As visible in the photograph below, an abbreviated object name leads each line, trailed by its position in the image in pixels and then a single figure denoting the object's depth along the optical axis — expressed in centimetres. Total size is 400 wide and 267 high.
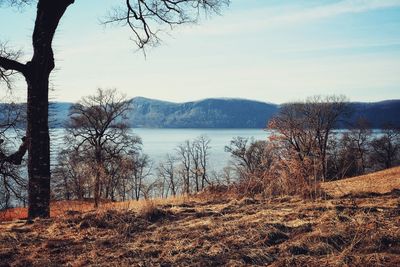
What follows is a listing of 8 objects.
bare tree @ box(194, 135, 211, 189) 7596
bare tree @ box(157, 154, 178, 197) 6474
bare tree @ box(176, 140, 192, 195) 6996
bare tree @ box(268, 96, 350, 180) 4281
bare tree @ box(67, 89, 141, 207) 3631
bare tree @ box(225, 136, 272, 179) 5698
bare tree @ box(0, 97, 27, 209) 1194
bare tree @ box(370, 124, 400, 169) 6350
